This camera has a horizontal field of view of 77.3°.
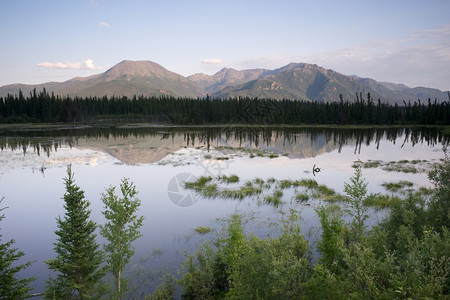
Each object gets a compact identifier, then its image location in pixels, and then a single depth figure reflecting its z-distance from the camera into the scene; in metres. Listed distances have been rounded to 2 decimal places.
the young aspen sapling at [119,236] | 11.76
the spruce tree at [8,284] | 9.67
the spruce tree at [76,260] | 10.70
